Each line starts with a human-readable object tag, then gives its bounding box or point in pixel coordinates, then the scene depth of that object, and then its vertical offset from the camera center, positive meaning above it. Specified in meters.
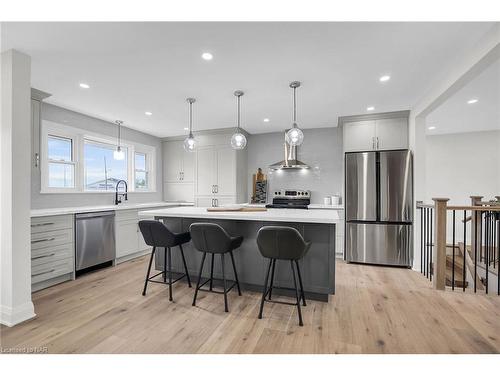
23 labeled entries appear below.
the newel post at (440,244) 2.77 -0.70
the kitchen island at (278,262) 2.40 -0.69
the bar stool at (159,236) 2.44 -0.53
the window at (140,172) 4.99 +0.32
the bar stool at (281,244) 1.98 -0.50
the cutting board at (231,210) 2.87 -0.29
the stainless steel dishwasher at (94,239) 3.20 -0.77
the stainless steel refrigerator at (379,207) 3.59 -0.33
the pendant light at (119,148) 4.04 +0.71
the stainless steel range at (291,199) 4.58 -0.25
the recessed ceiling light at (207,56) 2.11 +1.21
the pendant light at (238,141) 2.90 +0.58
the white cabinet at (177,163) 5.26 +0.54
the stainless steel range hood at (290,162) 4.54 +0.48
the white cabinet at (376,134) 3.76 +0.87
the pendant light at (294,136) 2.60 +0.57
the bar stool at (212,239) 2.22 -0.52
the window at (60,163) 3.48 +0.37
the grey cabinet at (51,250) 2.72 -0.80
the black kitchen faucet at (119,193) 4.30 -0.13
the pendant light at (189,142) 3.07 +0.59
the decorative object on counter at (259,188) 5.09 -0.03
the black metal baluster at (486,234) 3.03 -0.63
